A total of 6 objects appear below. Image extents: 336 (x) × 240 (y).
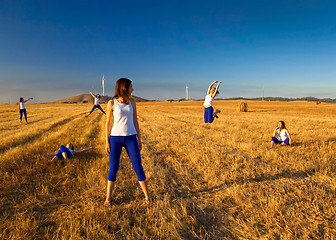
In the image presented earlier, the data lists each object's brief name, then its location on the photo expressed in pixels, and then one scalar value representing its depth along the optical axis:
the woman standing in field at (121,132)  3.59
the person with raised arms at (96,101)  18.95
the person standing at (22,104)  16.48
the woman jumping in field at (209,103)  10.01
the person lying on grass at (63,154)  6.05
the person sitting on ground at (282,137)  8.24
